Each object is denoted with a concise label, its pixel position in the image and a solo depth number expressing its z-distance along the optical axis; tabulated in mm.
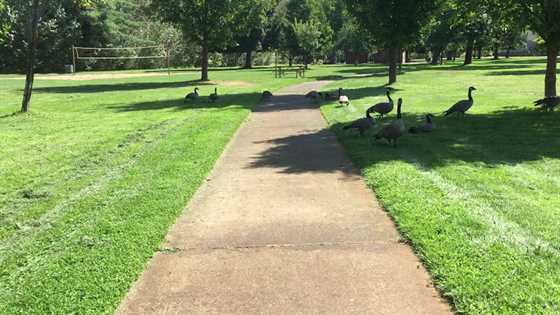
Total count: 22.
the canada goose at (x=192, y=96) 23469
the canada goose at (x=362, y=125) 12305
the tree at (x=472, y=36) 57094
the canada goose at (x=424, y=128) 13047
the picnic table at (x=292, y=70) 46150
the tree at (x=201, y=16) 37094
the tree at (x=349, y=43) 81638
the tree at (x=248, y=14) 38188
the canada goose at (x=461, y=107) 15188
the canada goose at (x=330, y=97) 21902
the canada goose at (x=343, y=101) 19391
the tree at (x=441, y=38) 60125
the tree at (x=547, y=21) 15625
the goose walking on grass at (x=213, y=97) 22844
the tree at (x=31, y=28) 18312
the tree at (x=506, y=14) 16438
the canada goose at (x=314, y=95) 22953
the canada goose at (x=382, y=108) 15398
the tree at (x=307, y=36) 64750
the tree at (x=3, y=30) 16658
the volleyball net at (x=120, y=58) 65000
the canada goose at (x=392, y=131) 11016
